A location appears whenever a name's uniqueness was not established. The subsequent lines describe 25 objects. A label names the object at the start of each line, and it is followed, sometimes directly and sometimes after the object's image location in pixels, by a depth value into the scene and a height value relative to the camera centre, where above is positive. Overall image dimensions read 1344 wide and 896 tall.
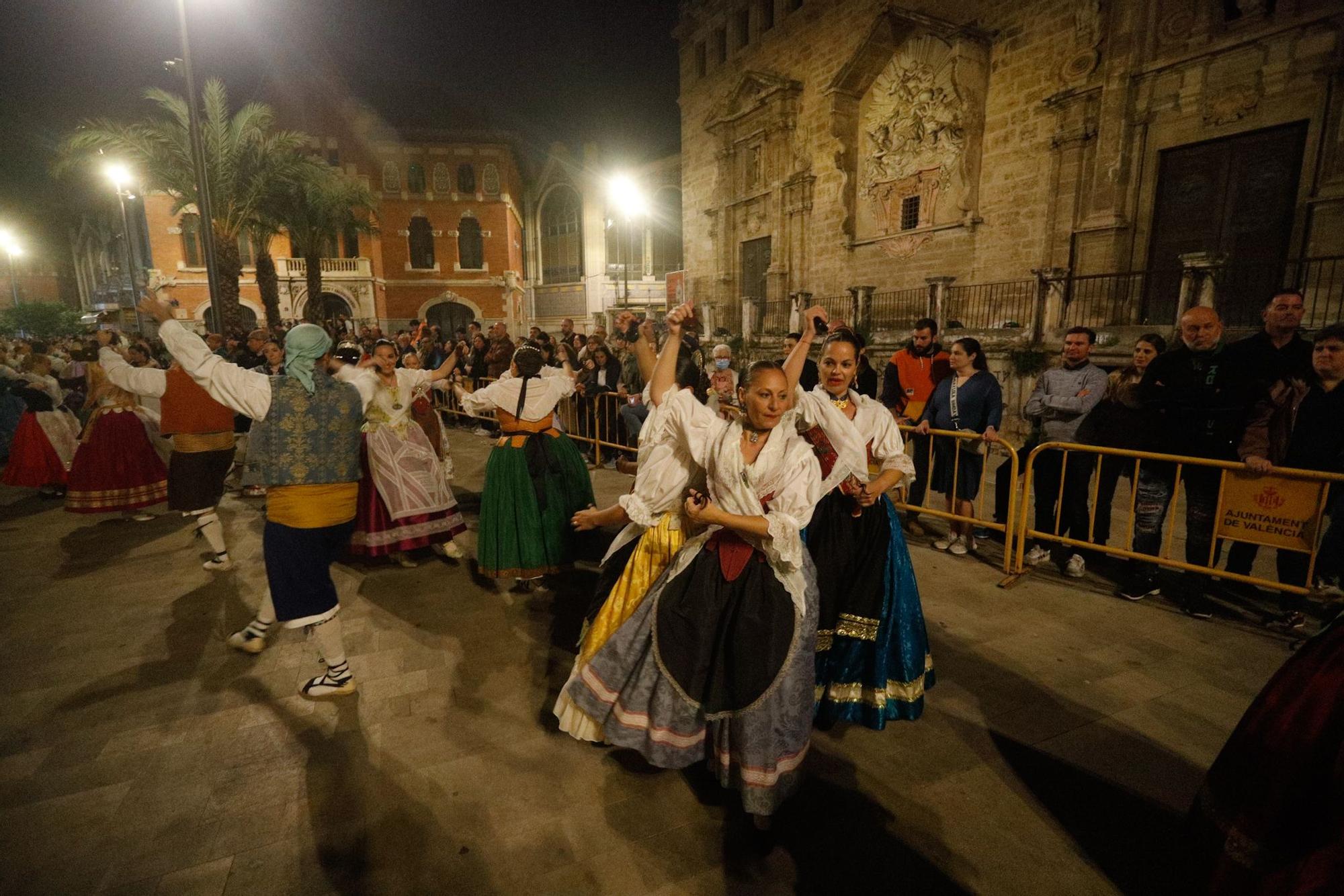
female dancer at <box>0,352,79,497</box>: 7.96 -1.35
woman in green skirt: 4.80 -1.14
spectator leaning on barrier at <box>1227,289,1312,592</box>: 4.18 -0.08
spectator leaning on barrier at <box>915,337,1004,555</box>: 5.64 -0.71
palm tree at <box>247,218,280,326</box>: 20.30 +2.24
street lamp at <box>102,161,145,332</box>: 15.94 +4.08
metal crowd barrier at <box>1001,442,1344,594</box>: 3.96 -1.23
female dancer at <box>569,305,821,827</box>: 2.42 -1.17
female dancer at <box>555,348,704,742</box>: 2.81 -0.87
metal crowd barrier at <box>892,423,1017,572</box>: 5.04 -1.39
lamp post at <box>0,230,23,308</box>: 38.53 +5.53
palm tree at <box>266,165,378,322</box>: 21.38 +4.31
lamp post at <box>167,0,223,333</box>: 8.04 +2.13
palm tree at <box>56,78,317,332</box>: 16.72 +4.89
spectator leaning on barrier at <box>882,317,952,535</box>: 6.28 -0.42
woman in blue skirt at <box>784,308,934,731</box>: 3.03 -1.24
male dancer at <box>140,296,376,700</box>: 3.24 -0.66
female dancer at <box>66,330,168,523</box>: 6.53 -1.34
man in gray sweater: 5.18 -0.82
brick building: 34.25 +5.56
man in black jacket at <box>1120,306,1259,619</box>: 4.41 -0.63
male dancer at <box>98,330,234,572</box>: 5.11 -0.94
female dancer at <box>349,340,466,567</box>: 5.33 -1.23
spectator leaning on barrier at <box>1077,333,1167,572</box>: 4.93 -0.69
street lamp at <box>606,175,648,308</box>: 31.02 +6.76
